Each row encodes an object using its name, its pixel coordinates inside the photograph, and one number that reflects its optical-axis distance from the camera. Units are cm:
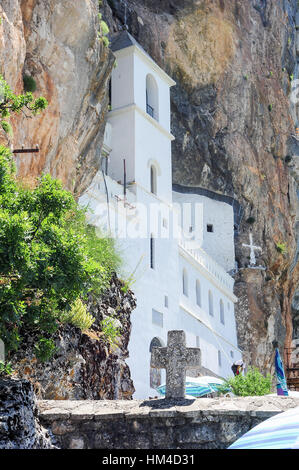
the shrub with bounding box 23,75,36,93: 2047
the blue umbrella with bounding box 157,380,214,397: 1967
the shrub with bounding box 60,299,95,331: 1633
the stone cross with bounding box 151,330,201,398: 1080
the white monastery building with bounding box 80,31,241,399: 2814
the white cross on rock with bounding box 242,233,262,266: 4365
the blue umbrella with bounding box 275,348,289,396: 1500
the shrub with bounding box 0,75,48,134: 1325
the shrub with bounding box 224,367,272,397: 1684
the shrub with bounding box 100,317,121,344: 1880
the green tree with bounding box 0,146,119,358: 1002
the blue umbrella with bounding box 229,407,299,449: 625
